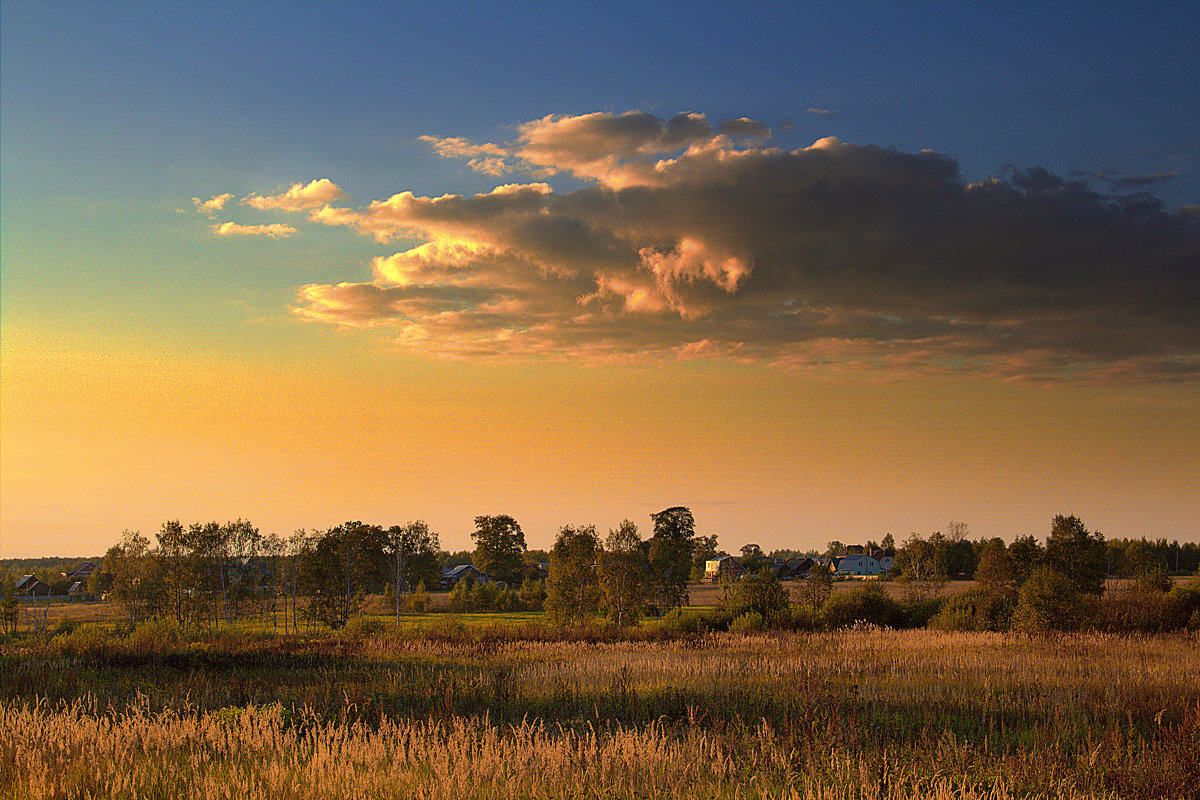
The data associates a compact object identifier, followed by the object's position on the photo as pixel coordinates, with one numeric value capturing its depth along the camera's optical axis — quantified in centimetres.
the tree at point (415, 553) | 9919
